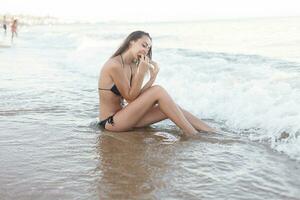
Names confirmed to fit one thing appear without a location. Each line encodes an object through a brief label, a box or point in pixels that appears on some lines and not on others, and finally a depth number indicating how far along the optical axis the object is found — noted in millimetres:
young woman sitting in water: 5094
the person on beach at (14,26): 31628
